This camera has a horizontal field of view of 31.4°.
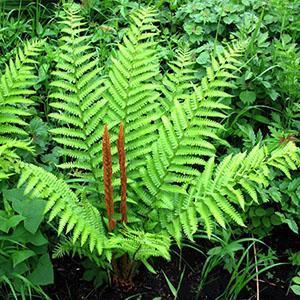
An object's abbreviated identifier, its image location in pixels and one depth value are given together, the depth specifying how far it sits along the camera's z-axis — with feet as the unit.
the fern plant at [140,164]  7.34
